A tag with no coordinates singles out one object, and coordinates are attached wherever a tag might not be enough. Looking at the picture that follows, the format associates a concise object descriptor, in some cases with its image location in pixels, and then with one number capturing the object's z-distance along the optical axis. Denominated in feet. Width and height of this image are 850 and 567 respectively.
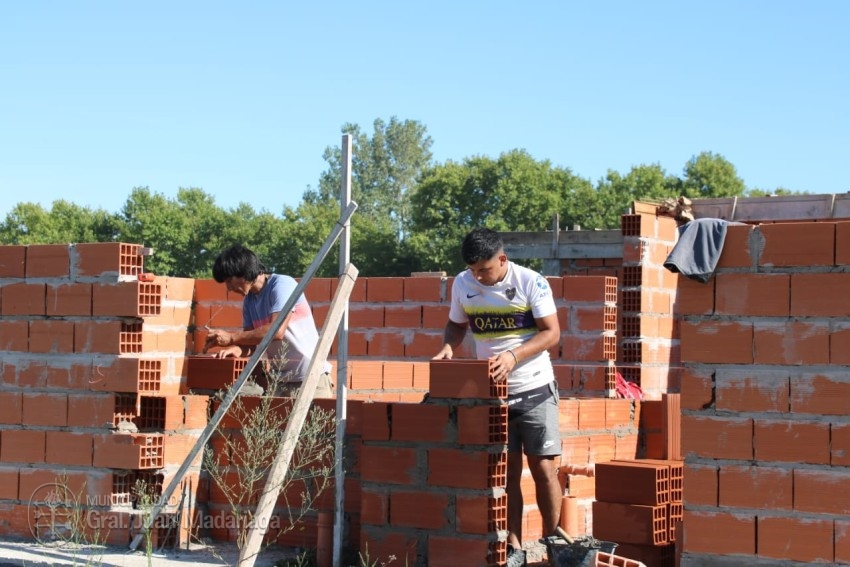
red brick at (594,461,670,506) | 19.13
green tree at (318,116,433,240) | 246.47
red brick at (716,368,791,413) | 16.24
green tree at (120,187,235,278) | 159.12
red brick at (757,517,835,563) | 15.90
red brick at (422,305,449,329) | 32.81
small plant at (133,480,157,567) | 20.64
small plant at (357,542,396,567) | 19.03
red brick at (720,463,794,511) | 16.20
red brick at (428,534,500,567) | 18.35
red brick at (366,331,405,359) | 33.40
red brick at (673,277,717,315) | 16.66
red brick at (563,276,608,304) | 30.40
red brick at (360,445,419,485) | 19.21
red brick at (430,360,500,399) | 18.26
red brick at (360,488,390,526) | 19.48
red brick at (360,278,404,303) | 33.33
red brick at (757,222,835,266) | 16.03
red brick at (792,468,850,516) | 15.81
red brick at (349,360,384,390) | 26.94
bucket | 17.17
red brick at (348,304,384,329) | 33.58
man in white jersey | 18.37
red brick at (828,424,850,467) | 15.80
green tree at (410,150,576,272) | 159.43
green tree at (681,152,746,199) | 148.36
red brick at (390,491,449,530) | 18.84
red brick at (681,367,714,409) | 16.69
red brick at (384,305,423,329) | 33.19
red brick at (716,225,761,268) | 16.40
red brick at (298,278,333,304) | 33.35
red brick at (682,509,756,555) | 16.35
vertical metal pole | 19.86
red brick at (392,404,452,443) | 18.81
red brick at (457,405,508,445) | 18.34
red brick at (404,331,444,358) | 32.99
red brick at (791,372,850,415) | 15.88
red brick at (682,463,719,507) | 16.60
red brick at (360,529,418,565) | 19.08
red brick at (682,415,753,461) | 16.44
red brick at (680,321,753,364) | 16.44
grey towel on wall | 16.40
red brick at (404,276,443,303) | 32.99
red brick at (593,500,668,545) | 18.93
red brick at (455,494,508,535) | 18.38
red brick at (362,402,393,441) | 19.52
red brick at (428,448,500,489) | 18.42
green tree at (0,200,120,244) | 155.33
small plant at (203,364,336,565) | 20.49
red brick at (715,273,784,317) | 16.26
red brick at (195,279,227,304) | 33.12
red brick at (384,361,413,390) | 27.84
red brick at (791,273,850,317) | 15.93
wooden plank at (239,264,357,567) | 17.08
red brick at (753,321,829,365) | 16.03
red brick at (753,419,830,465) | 15.98
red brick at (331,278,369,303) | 33.73
